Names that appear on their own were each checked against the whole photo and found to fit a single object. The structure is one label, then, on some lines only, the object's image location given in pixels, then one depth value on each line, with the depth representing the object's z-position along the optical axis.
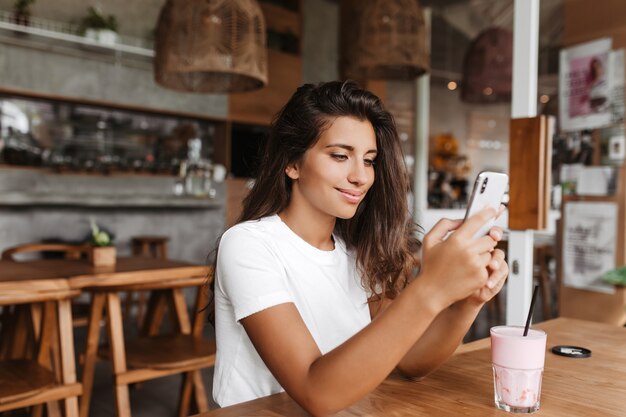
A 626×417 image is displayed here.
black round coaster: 1.24
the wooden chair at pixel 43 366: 2.06
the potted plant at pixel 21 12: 5.10
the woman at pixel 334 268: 0.79
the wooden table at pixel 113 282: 2.45
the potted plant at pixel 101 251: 2.87
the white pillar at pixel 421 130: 5.78
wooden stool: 5.52
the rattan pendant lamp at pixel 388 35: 3.50
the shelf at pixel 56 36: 5.05
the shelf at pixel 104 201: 4.77
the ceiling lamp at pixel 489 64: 4.68
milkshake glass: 0.88
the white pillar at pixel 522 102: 2.21
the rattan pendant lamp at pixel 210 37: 2.75
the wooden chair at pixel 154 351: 2.46
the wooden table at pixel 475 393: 0.89
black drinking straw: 0.91
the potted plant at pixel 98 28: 5.47
